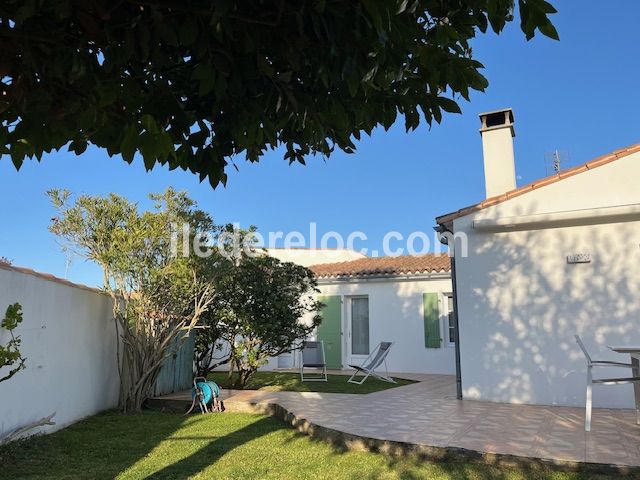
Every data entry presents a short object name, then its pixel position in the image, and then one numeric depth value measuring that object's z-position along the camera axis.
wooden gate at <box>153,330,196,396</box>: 9.01
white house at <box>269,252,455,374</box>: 13.42
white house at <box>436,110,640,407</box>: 6.90
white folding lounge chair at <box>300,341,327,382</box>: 11.70
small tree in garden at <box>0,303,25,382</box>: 4.18
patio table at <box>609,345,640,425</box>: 5.13
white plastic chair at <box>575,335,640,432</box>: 4.96
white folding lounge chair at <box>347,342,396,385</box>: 10.87
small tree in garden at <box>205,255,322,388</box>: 9.43
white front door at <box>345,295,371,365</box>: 14.56
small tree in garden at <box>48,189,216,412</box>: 6.95
